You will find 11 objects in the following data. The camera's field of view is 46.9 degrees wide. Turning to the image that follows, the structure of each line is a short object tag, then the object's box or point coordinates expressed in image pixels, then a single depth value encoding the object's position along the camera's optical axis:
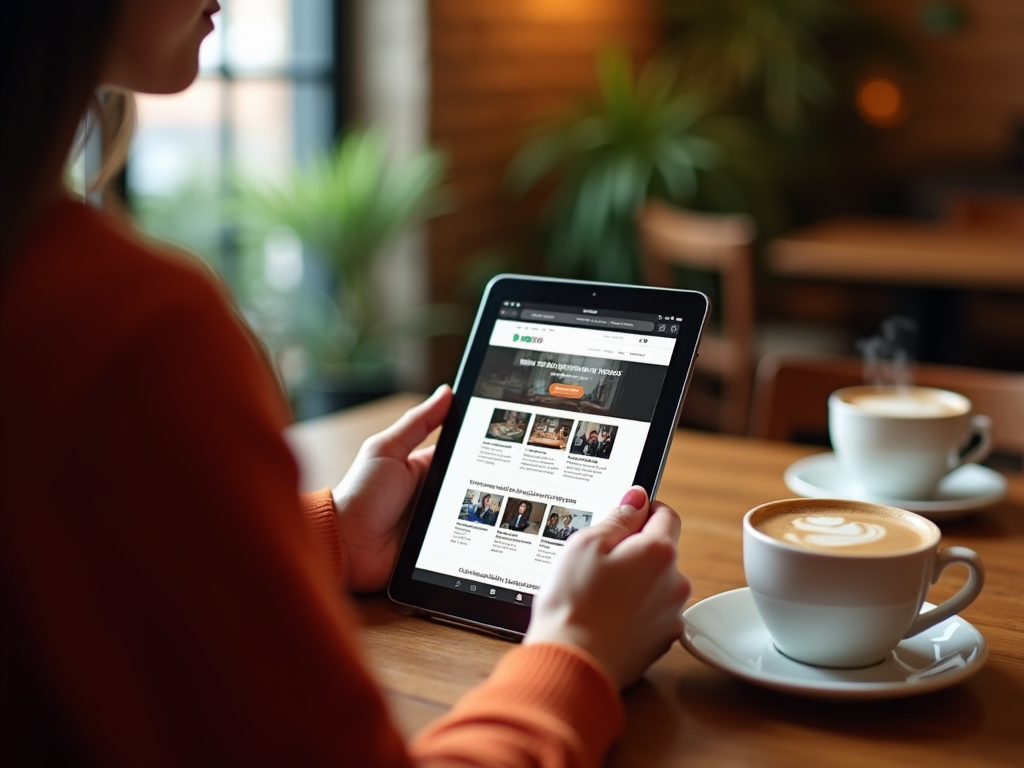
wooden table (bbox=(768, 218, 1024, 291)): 3.01
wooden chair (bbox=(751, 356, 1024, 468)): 1.47
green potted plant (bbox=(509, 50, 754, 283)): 3.73
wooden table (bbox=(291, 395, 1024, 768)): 0.68
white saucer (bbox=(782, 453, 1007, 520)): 1.13
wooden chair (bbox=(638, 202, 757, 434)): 2.95
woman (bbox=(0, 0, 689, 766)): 0.49
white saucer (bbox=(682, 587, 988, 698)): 0.72
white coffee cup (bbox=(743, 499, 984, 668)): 0.72
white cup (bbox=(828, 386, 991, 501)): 1.14
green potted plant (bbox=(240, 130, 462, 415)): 3.10
